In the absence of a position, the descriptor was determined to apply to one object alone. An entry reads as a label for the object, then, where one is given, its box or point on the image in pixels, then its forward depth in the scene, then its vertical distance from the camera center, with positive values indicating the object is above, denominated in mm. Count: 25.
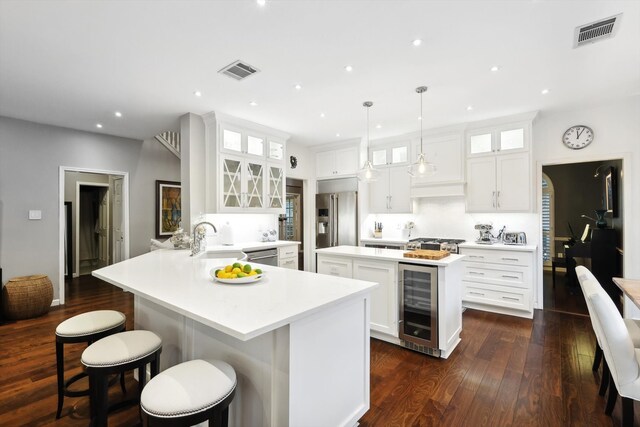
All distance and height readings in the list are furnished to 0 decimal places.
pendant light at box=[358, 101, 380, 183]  3697 +503
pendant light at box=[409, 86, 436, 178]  3309 +510
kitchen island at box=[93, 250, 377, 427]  1399 -671
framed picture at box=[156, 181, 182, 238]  5699 +163
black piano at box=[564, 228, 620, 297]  4371 -663
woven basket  3877 -1051
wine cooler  2816 -916
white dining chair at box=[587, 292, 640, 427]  1692 -794
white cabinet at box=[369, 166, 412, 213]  5258 +389
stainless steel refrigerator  5531 -90
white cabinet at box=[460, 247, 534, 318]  3924 -920
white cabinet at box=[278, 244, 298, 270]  4809 -679
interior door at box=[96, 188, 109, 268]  6832 -305
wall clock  4023 +1023
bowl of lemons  1896 -391
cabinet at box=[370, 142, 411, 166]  5270 +1079
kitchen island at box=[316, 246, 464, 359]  2787 -763
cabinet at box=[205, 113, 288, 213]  4172 +738
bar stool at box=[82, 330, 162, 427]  1529 -749
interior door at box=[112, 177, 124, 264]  5519 -80
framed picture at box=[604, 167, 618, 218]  4281 +291
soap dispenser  4359 -289
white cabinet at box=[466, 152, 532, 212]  4191 +433
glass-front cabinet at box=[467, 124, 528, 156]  4238 +1067
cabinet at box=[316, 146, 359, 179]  5621 +1003
